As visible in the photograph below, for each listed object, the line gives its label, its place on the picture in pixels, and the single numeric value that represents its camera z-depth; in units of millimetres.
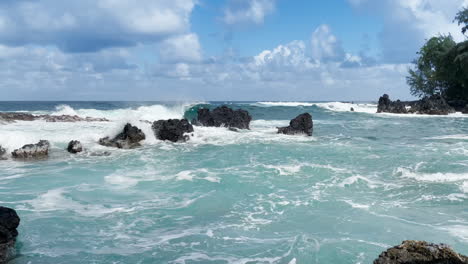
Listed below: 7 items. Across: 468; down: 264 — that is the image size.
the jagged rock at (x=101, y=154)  15562
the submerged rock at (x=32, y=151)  14961
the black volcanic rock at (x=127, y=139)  17478
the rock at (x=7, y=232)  5523
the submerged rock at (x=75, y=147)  15977
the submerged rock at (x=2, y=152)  14845
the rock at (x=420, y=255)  4031
